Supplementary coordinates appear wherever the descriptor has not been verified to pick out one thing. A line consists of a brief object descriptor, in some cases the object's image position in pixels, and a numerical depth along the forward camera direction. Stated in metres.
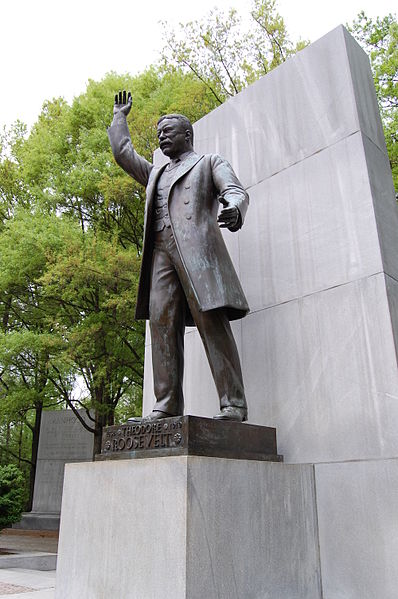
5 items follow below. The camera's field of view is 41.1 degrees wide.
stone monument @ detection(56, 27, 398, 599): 3.32
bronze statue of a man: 4.15
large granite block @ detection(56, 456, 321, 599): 3.14
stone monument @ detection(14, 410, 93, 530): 20.48
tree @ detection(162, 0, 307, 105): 15.28
